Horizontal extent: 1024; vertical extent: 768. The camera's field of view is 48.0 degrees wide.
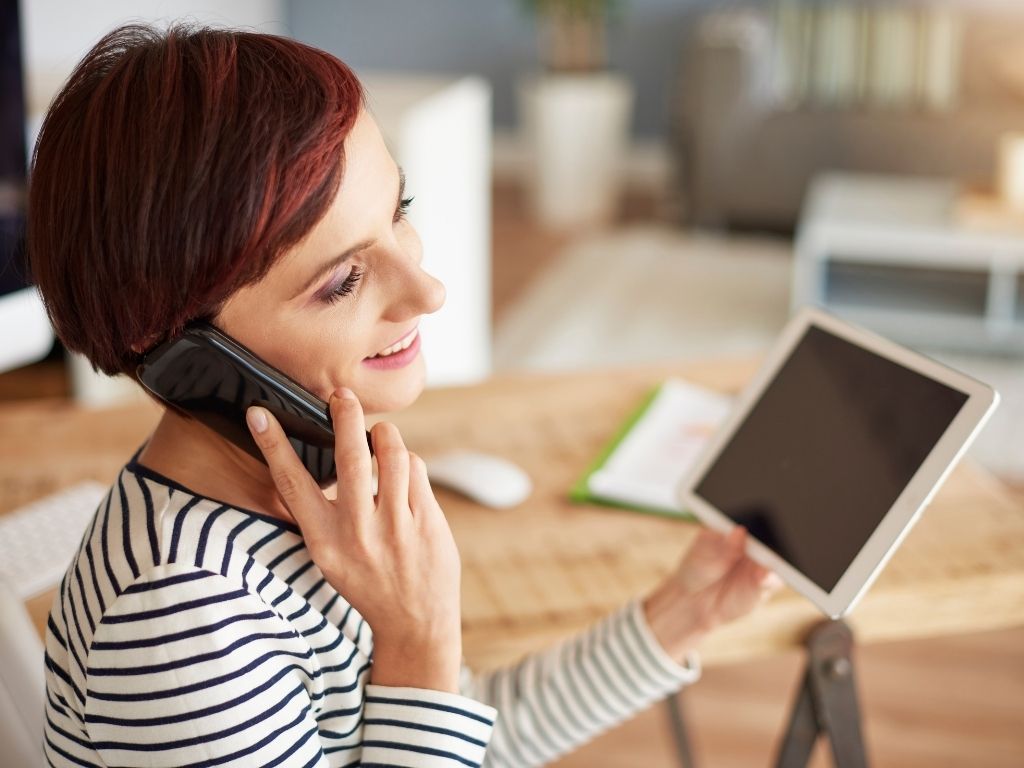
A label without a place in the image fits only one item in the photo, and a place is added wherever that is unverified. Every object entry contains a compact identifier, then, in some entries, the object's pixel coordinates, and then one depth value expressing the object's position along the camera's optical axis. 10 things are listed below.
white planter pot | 4.82
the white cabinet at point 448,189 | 2.06
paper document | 1.11
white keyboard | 0.98
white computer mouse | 1.10
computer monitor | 1.20
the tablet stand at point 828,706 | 0.96
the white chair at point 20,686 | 0.83
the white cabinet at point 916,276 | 3.28
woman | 0.63
